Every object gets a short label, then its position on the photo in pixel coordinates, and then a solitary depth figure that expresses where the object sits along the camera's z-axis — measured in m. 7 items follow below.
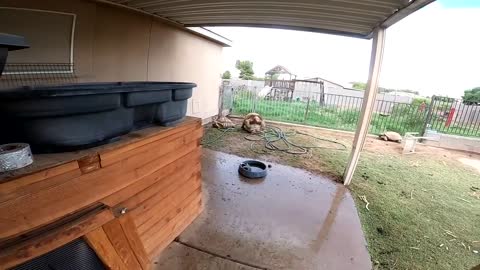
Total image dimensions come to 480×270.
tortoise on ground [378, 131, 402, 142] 7.02
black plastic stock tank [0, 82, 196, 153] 0.89
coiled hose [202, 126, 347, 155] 5.33
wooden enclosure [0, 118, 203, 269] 0.82
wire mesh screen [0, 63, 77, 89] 2.34
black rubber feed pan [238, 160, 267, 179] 3.71
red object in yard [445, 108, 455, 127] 6.92
